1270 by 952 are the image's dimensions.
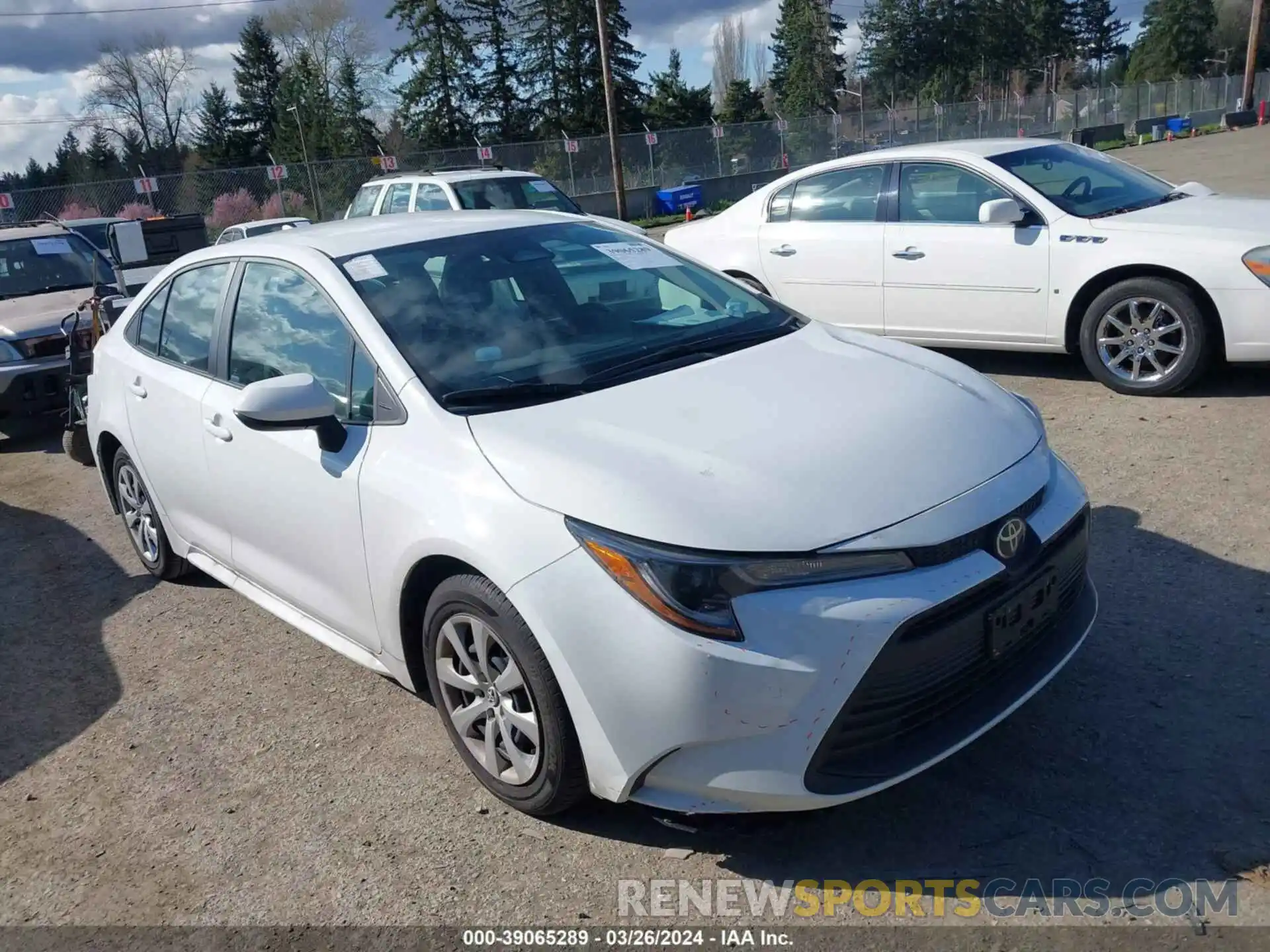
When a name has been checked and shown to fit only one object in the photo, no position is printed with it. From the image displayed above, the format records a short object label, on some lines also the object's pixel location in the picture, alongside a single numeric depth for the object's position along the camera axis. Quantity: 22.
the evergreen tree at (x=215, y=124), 60.56
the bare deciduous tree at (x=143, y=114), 60.91
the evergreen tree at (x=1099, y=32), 99.62
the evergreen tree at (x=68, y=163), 56.12
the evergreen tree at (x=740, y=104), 65.12
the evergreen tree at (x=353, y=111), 54.25
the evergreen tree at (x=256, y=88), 62.38
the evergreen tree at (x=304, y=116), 53.59
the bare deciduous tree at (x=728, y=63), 90.75
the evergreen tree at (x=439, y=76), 55.25
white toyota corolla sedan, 2.55
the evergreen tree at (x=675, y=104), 58.34
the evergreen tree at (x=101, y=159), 53.94
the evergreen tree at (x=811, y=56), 72.62
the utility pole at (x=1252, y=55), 44.28
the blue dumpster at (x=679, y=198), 31.09
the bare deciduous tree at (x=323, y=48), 56.34
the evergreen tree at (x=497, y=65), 56.56
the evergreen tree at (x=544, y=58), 56.56
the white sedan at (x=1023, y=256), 6.14
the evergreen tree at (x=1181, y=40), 80.50
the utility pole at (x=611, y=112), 26.09
